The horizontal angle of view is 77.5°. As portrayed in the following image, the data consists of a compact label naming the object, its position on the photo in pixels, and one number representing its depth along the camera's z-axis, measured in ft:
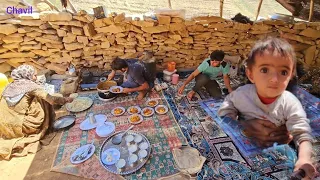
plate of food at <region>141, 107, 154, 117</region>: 11.01
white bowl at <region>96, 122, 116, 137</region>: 9.61
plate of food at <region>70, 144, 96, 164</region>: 8.36
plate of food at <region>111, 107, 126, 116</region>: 11.09
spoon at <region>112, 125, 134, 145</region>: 9.05
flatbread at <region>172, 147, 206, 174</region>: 7.97
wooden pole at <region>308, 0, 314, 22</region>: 13.87
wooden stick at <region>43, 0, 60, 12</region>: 14.00
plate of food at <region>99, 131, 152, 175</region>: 7.97
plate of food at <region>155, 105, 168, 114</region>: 11.20
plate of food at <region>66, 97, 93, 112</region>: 11.36
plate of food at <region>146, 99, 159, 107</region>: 11.80
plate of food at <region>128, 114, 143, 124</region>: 10.48
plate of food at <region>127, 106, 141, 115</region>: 11.27
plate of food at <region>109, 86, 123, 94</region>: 11.99
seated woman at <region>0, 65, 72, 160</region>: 8.87
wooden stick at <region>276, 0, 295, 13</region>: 15.10
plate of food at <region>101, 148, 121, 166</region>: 8.21
